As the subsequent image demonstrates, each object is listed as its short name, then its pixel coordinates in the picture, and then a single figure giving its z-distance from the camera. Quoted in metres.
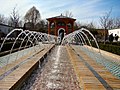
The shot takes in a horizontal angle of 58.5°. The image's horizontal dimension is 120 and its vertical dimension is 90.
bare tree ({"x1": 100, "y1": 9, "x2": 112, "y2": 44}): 16.82
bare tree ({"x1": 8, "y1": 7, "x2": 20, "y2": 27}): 17.80
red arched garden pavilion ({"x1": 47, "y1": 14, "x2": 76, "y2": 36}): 16.34
